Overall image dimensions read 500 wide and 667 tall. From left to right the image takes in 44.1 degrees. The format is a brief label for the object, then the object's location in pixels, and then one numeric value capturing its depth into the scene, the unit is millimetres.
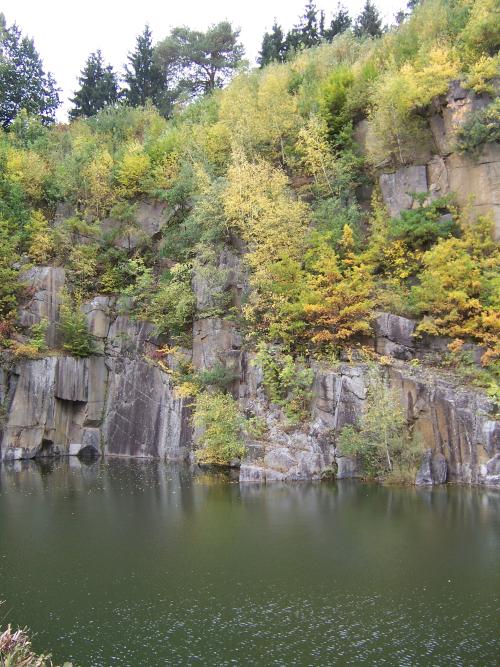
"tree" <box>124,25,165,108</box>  57469
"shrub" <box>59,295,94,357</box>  37375
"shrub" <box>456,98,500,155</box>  30922
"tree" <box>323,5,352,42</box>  55312
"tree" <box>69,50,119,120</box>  56656
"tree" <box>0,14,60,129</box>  53500
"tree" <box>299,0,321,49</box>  55312
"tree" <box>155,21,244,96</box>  55625
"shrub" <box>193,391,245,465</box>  29359
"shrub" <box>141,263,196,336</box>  36156
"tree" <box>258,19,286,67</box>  54656
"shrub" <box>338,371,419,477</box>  26266
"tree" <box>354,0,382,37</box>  56281
